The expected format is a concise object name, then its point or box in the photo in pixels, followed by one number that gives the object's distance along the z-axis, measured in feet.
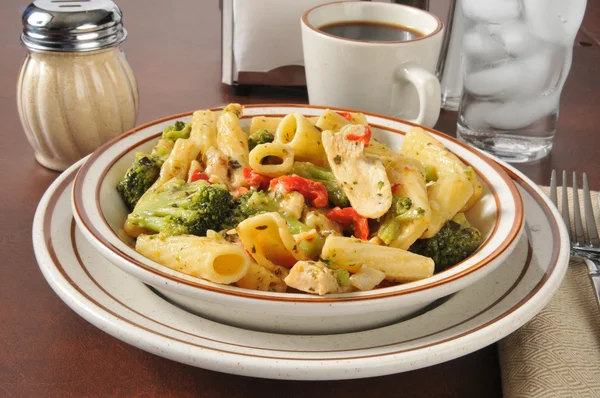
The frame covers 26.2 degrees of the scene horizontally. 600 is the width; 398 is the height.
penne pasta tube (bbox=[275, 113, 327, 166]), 2.28
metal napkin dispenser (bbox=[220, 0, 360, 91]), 2.74
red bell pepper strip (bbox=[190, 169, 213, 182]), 2.25
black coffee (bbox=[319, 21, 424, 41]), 2.67
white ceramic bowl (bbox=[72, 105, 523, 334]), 1.95
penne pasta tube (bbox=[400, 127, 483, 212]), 2.23
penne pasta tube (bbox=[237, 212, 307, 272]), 2.05
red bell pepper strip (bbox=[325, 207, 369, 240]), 2.16
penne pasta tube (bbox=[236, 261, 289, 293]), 2.04
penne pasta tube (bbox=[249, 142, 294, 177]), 2.21
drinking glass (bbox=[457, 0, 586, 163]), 2.51
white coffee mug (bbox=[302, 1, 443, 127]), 2.52
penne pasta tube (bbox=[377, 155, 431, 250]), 2.13
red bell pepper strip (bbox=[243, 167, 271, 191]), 2.23
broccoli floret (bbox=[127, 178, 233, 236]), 2.14
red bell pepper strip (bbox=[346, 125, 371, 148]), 2.21
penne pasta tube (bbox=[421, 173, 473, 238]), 2.20
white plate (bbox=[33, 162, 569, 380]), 1.92
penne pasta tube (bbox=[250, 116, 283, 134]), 2.38
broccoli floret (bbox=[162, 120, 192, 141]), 2.34
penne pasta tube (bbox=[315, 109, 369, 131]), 2.34
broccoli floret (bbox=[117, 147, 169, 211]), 2.22
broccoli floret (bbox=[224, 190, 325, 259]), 2.13
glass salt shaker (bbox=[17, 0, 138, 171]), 2.46
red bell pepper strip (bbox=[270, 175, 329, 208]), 2.19
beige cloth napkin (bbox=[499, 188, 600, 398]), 2.00
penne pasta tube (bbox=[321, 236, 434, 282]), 2.05
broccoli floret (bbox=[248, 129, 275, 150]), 2.33
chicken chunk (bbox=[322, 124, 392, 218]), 2.13
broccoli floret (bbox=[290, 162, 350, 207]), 2.21
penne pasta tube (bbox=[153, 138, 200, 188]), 2.25
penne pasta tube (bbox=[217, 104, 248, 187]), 2.26
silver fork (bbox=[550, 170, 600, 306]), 2.23
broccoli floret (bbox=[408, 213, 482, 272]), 2.13
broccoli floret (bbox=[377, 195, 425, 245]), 2.13
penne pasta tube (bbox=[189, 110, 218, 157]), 2.31
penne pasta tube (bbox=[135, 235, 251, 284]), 2.00
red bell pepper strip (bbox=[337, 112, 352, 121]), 2.38
